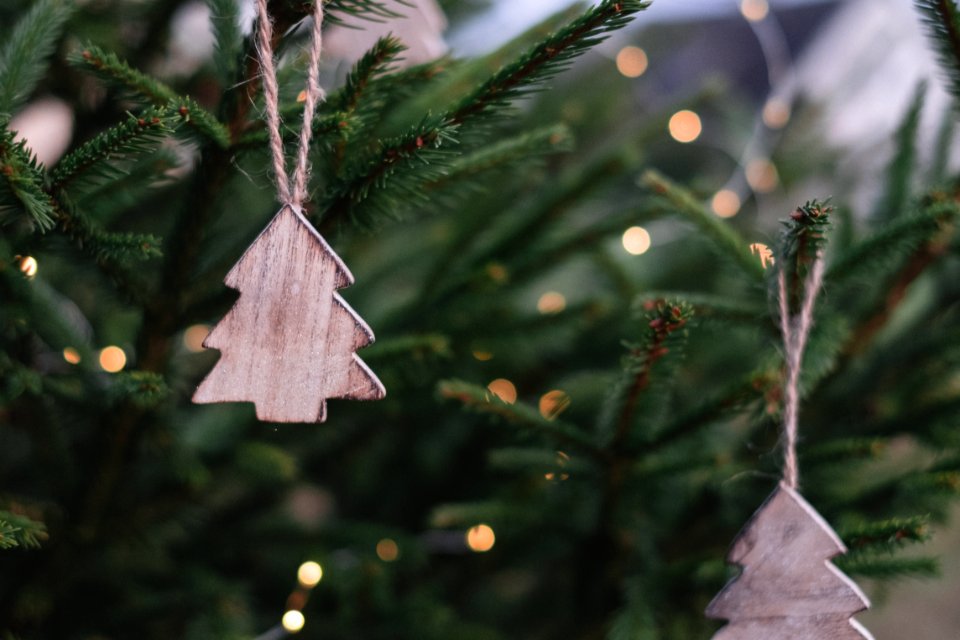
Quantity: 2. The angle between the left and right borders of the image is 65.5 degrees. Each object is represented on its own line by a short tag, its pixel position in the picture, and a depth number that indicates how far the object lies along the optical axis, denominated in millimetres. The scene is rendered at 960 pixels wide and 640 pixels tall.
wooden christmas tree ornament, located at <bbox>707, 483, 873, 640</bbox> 458
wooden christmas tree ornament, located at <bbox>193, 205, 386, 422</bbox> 446
